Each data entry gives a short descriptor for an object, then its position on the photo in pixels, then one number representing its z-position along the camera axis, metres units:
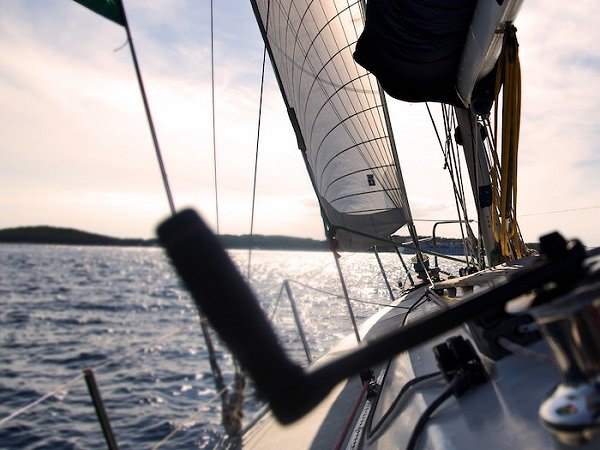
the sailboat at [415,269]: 0.45
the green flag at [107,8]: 1.57
